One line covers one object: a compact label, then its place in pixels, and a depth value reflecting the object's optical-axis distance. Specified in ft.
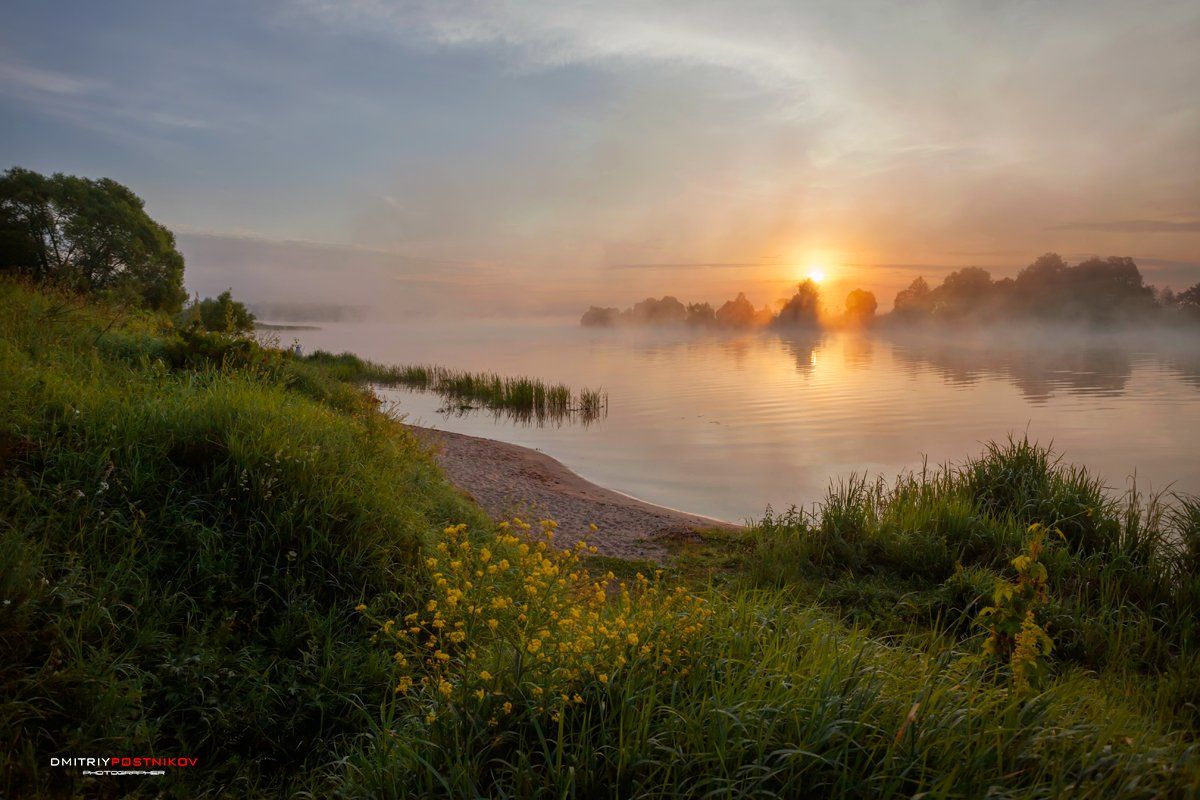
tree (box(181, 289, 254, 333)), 97.72
